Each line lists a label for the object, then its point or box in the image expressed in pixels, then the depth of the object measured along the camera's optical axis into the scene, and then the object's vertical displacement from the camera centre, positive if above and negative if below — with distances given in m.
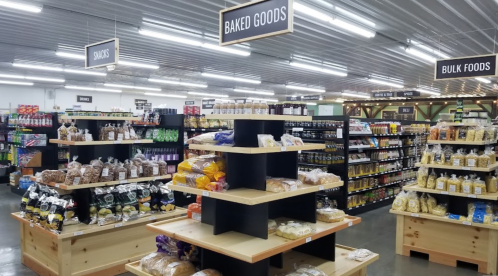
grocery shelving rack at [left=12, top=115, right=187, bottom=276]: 4.14 -1.45
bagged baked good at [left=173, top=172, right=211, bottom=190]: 3.02 -0.51
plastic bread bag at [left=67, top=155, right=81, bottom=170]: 4.38 -0.57
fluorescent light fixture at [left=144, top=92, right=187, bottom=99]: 24.08 +1.56
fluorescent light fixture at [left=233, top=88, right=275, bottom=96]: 21.08 +1.71
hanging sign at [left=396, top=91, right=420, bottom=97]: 14.85 +1.18
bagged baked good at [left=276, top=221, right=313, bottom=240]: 2.93 -0.88
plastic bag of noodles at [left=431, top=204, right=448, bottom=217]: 5.14 -1.21
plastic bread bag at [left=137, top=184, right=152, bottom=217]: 4.69 -1.04
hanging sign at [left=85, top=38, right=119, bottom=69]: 6.50 +1.16
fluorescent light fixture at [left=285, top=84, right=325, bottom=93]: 19.35 +1.78
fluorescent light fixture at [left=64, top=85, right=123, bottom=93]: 20.14 +1.62
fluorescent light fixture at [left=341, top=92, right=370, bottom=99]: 22.11 +1.66
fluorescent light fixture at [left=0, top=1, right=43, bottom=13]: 6.14 +1.85
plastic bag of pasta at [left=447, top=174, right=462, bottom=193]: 5.06 -0.83
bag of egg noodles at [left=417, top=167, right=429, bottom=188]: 5.41 -0.80
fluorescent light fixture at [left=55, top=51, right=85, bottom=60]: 10.56 +1.80
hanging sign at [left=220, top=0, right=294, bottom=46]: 3.65 +1.05
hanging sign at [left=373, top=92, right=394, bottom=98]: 15.42 +1.20
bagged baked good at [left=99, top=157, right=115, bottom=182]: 4.47 -0.67
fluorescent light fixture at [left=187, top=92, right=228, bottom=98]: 23.57 +1.65
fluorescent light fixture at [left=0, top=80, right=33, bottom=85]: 18.15 +1.64
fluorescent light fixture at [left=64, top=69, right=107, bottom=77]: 14.28 +1.78
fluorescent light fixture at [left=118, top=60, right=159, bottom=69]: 11.28 +1.75
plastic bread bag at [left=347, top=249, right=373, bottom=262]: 3.47 -1.26
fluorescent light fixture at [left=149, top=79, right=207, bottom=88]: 17.31 +1.75
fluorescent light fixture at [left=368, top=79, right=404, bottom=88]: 16.49 +1.85
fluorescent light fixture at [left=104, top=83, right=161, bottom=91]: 19.33 +1.68
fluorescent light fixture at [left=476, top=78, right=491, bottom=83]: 15.57 +1.89
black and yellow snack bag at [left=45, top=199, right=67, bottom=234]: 4.00 -1.09
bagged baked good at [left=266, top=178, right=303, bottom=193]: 2.93 -0.52
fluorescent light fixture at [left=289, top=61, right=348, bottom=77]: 12.03 +1.85
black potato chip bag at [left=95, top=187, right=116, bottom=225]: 4.35 -1.05
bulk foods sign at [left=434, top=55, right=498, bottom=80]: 6.90 +1.09
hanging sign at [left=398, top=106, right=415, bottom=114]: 18.83 +0.66
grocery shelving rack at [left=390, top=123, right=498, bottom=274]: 4.79 -1.51
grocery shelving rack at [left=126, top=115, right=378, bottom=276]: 2.79 -0.86
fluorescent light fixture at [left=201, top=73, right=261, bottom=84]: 15.20 +1.81
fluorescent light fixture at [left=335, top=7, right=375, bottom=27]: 6.75 +2.03
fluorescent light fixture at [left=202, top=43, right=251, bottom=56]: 8.92 +1.79
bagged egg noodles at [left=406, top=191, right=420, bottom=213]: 5.34 -1.17
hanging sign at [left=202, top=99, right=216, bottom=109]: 15.22 +0.64
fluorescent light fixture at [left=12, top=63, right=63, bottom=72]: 12.84 +1.78
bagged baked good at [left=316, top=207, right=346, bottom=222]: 3.40 -0.87
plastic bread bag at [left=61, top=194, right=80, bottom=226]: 4.28 -1.11
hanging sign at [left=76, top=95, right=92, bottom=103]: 17.08 +0.86
